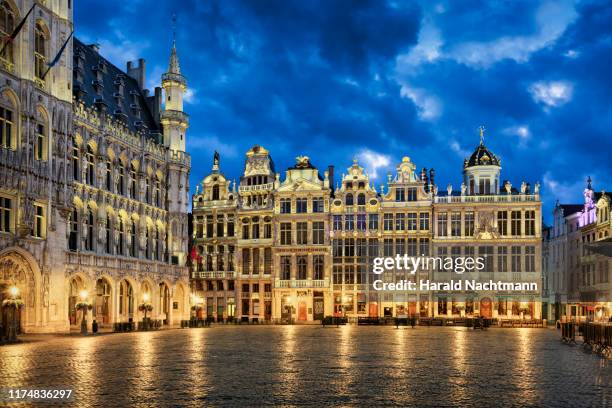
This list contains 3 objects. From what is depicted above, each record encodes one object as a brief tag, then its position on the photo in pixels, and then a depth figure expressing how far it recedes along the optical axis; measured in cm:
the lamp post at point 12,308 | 3928
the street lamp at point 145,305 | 6219
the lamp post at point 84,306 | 4856
